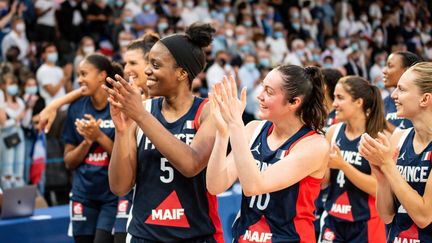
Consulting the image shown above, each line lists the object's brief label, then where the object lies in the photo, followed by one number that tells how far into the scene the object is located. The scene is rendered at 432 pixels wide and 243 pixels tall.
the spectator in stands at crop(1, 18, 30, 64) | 12.20
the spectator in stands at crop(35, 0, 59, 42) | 13.19
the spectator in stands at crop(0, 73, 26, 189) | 8.13
